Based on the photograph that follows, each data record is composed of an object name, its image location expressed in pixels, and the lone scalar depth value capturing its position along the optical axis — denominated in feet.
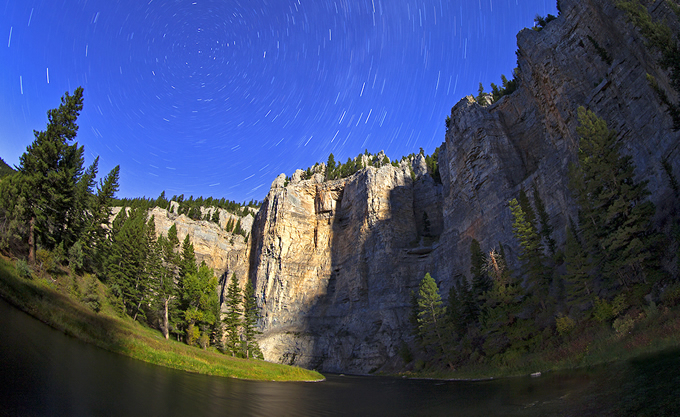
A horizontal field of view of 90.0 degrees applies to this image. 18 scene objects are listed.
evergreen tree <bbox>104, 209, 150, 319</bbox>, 138.51
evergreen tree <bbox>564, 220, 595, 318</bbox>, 93.86
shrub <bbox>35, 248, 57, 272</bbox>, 93.20
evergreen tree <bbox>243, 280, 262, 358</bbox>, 172.89
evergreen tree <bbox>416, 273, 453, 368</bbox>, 152.11
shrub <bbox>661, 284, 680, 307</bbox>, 64.85
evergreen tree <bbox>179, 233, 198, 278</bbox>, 172.55
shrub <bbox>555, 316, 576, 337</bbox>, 91.82
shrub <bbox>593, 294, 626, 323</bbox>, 79.67
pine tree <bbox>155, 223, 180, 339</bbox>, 141.69
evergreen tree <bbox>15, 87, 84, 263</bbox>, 102.68
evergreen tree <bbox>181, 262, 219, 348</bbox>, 148.36
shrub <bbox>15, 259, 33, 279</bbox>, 72.84
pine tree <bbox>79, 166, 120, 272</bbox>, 136.05
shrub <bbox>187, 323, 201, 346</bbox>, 143.84
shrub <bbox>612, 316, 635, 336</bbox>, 70.79
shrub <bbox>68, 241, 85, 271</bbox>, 111.75
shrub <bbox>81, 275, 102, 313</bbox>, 89.30
